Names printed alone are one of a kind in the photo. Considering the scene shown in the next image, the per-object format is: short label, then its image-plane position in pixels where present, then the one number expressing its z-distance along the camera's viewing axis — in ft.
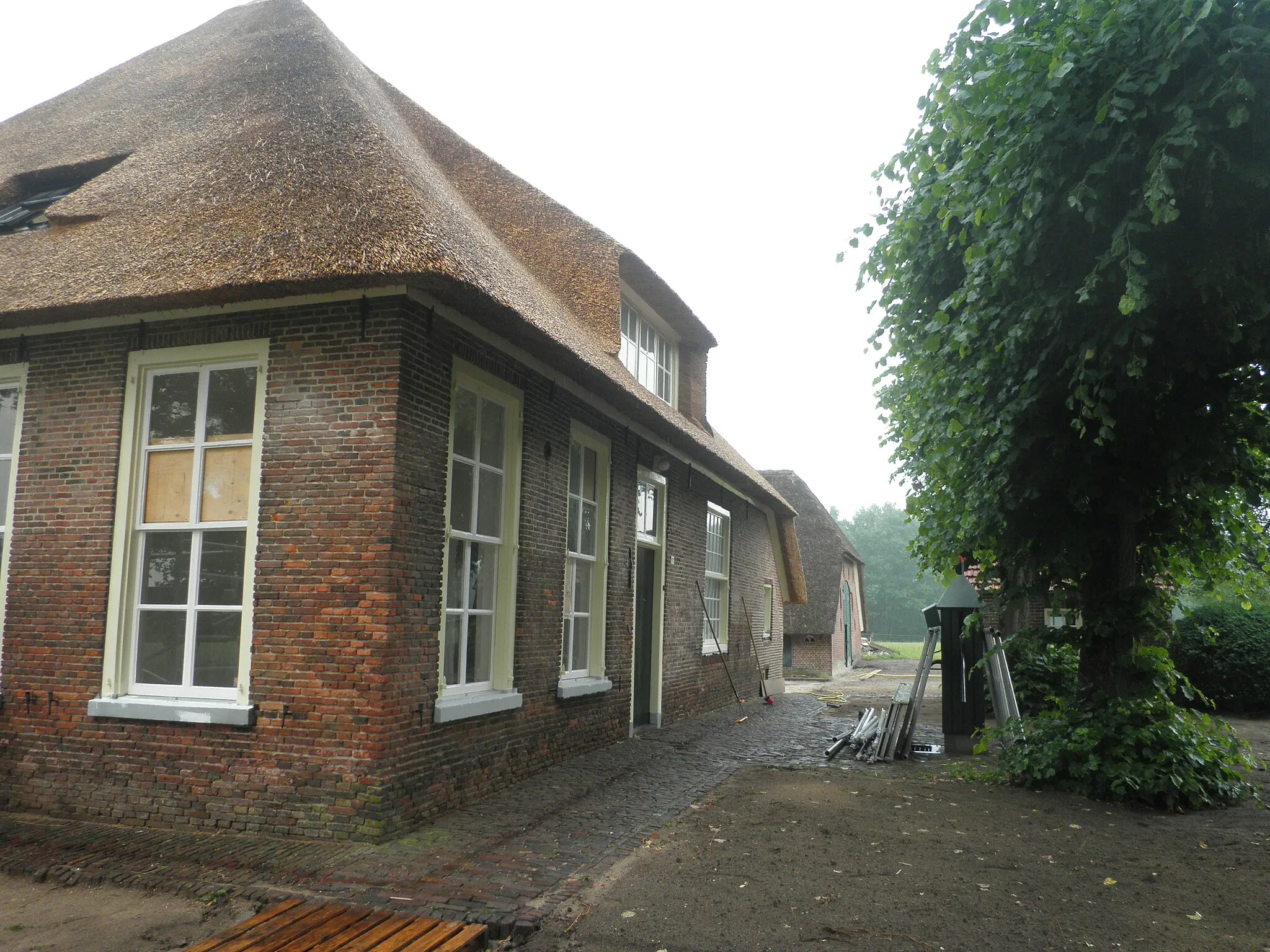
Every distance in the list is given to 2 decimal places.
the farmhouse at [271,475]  21.13
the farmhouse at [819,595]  99.86
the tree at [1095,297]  20.40
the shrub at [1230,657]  50.31
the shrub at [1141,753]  25.86
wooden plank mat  14.76
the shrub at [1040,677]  43.27
